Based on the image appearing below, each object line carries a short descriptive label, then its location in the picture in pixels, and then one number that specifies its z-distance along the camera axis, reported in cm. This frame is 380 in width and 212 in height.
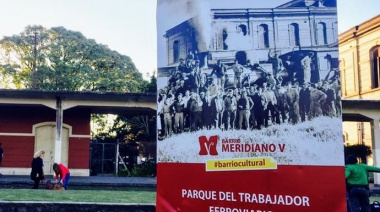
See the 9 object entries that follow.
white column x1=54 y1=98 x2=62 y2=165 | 1795
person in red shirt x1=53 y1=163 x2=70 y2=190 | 1464
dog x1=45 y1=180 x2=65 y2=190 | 1437
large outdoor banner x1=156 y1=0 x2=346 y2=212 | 189
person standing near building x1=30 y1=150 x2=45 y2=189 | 1462
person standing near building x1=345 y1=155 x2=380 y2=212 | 812
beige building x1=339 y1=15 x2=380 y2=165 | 2844
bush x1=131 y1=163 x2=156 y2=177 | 2358
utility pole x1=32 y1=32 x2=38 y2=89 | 3566
